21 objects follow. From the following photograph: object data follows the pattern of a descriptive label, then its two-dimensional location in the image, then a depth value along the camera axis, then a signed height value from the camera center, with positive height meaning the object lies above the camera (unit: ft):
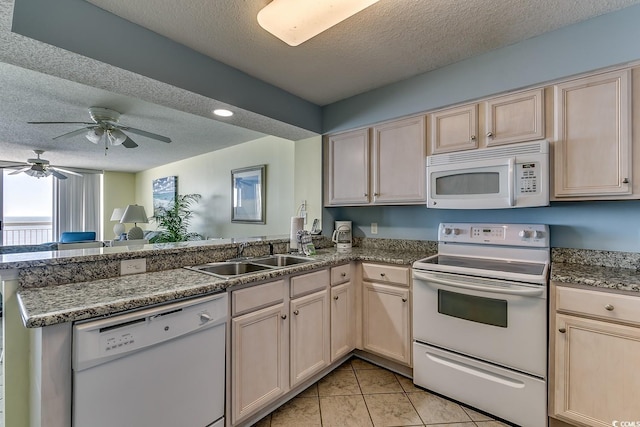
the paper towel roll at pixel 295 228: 8.29 -0.43
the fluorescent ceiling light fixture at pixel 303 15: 4.27 +3.03
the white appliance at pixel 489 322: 5.45 -2.26
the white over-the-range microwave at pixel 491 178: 5.95 +0.78
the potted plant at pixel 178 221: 16.35 -0.46
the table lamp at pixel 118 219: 19.64 -0.42
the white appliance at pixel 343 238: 9.04 -0.79
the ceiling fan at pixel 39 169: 15.81 +2.51
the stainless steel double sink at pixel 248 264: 6.52 -1.25
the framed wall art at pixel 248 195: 13.92 +0.90
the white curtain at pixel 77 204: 21.89 +0.73
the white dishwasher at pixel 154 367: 3.57 -2.15
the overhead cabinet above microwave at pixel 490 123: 6.21 +2.07
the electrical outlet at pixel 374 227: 9.83 -0.51
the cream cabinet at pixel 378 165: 7.95 +1.43
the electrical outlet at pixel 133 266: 5.47 -1.01
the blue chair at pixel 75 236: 18.53 -1.51
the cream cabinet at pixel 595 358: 4.69 -2.47
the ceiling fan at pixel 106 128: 10.14 +3.12
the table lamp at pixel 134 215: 15.23 -0.10
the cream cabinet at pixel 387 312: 7.24 -2.57
